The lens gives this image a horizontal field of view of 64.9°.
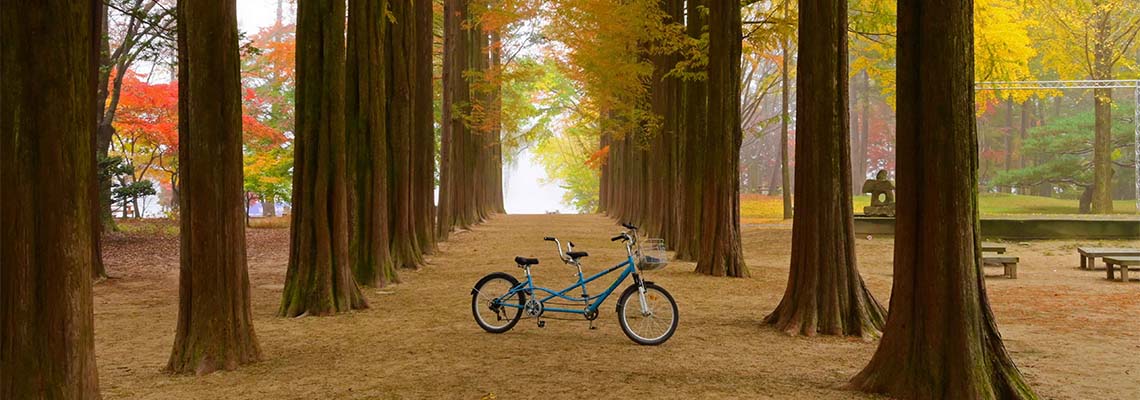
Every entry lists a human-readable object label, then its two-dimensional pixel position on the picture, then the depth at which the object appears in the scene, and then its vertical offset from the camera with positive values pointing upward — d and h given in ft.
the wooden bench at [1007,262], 50.55 -3.70
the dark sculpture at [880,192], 84.84 +0.36
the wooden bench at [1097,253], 52.80 -3.40
